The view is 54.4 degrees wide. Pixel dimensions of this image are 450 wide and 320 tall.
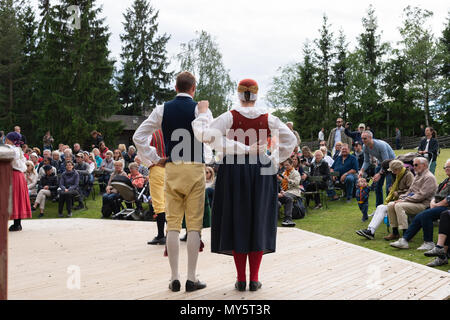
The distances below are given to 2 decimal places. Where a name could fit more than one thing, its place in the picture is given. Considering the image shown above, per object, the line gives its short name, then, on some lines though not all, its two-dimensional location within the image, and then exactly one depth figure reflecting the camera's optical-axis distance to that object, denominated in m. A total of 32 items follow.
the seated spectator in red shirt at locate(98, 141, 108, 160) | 13.22
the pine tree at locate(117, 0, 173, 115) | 31.53
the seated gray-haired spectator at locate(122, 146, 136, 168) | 12.18
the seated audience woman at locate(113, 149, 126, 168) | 11.81
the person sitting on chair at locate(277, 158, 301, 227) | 7.88
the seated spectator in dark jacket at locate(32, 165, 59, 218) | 10.23
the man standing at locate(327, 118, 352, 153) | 12.03
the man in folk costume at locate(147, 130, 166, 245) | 5.21
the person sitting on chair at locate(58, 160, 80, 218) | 9.77
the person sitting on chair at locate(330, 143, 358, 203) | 9.25
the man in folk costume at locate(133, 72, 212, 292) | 3.51
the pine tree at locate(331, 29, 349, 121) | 34.44
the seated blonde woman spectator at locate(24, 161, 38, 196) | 10.32
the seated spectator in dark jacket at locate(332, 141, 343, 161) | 10.02
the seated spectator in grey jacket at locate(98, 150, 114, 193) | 11.26
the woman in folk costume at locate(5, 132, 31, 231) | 6.64
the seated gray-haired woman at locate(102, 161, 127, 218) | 9.20
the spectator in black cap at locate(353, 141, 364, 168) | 10.23
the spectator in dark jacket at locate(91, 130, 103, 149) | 14.91
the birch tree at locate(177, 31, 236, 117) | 32.88
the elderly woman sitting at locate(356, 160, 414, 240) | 6.24
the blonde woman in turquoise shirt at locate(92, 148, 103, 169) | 12.57
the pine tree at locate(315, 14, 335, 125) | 34.31
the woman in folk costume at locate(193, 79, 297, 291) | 3.36
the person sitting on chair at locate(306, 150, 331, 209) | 9.16
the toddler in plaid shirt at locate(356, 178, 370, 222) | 7.09
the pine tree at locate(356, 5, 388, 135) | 33.09
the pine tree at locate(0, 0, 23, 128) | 28.75
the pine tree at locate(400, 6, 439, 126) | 31.55
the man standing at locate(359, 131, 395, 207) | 7.15
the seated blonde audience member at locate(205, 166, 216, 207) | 7.71
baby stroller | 8.48
